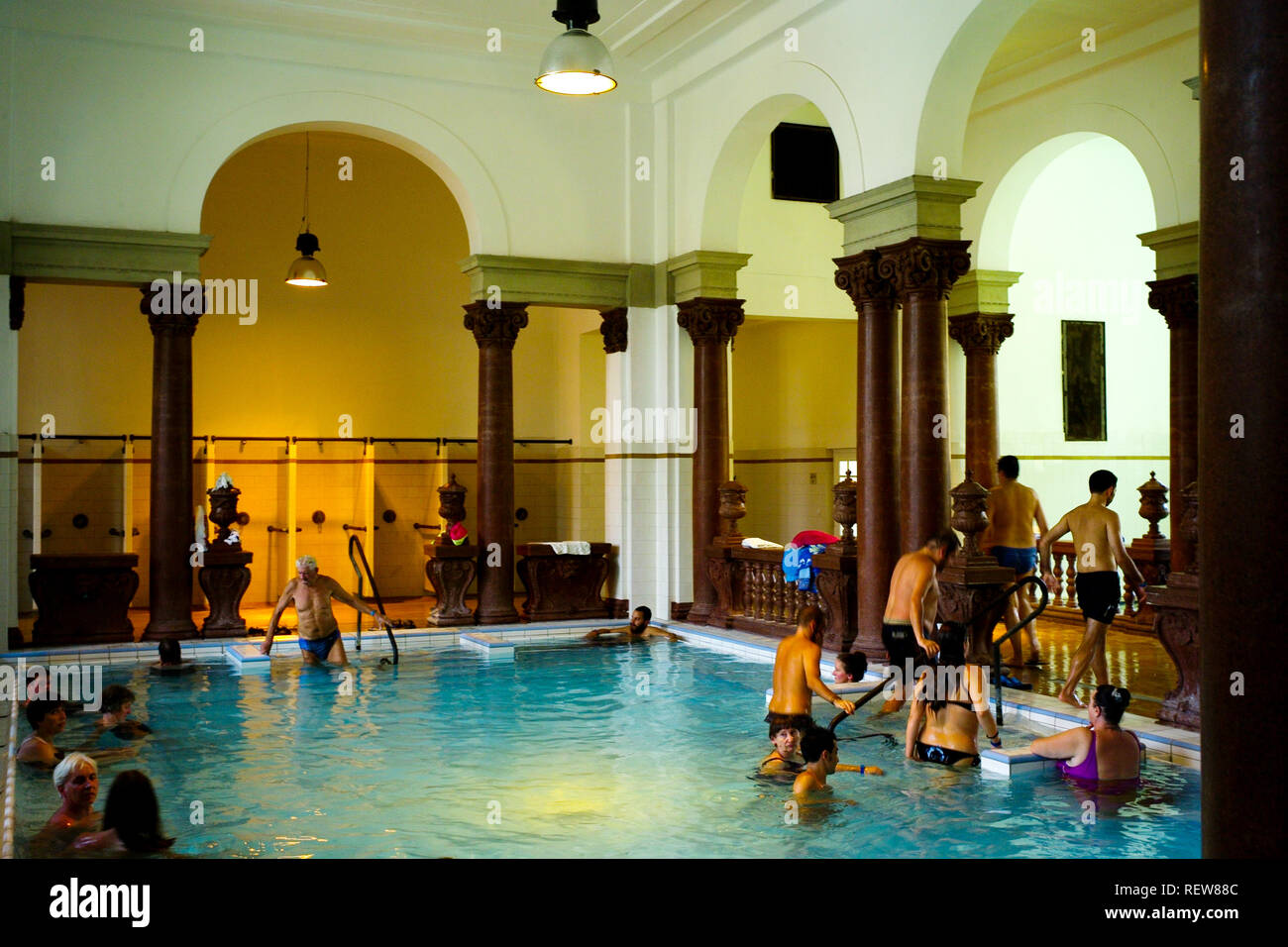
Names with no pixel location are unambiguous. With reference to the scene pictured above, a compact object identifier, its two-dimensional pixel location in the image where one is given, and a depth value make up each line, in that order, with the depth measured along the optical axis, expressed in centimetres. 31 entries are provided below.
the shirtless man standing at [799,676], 748
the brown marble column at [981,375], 1430
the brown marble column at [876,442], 1048
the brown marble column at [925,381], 995
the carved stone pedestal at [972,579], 921
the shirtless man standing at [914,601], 838
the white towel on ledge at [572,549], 1405
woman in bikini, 744
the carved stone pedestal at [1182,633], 742
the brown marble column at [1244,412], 302
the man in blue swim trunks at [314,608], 1109
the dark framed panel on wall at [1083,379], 1667
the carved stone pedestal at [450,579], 1343
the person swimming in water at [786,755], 716
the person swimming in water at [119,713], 800
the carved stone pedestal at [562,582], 1390
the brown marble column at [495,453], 1356
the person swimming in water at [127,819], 488
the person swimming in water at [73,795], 541
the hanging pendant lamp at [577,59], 772
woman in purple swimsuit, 672
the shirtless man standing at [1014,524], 1066
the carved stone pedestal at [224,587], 1228
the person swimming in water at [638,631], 1261
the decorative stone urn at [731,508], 1307
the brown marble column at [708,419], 1367
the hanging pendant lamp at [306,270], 1470
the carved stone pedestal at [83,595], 1169
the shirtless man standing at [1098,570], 847
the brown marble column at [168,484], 1202
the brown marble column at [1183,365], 1197
